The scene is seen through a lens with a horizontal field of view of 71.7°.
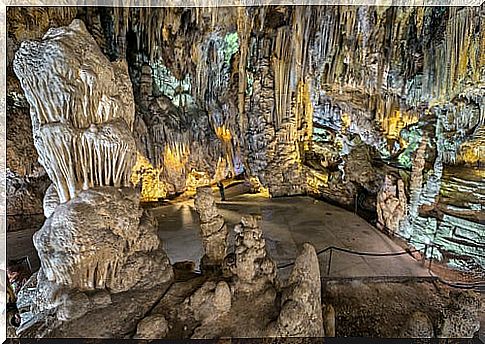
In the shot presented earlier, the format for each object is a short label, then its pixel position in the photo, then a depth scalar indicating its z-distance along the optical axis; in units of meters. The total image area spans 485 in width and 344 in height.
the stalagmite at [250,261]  2.03
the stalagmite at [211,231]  2.39
